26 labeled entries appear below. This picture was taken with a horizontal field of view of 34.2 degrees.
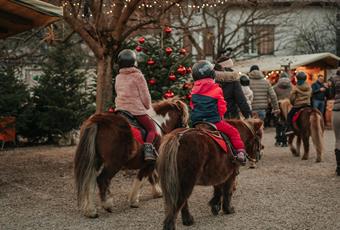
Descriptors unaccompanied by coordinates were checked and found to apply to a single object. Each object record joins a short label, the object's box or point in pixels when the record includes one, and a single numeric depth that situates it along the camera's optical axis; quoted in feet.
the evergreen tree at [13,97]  59.62
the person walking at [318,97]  68.18
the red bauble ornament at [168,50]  39.99
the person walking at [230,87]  32.81
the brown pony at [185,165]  21.50
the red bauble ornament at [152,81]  39.19
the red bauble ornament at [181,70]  39.19
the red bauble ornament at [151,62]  39.58
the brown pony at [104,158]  25.84
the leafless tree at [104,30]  42.37
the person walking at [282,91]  53.16
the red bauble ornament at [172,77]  38.99
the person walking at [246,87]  42.32
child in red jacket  24.26
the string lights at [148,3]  44.04
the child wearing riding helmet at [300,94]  44.75
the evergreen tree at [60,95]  61.46
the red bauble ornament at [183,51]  41.19
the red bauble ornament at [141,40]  40.37
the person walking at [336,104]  35.14
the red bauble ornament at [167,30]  41.02
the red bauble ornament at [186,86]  40.11
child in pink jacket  28.40
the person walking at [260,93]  44.62
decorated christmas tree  39.70
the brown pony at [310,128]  43.24
